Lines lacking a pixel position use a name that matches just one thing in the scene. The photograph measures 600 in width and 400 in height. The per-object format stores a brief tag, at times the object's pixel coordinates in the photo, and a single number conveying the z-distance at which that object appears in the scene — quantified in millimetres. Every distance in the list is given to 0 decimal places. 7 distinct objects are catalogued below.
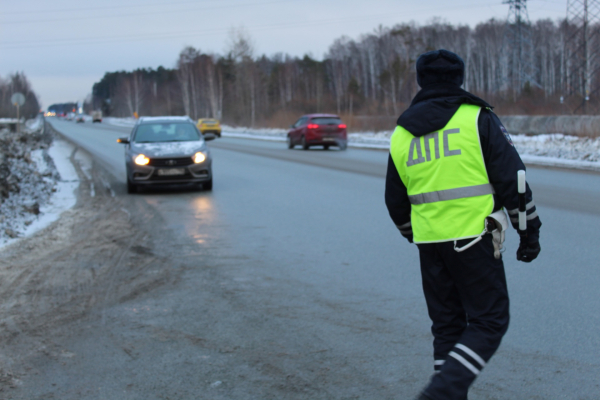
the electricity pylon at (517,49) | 46906
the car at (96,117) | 110644
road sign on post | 31834
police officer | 2740
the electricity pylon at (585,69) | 27422
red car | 26766
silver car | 13133
